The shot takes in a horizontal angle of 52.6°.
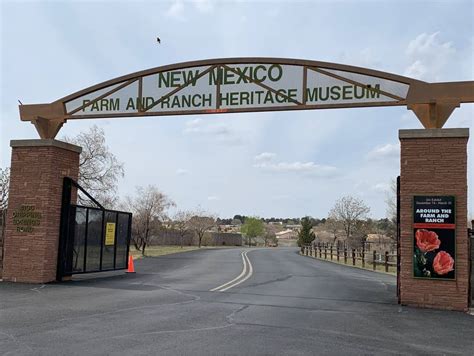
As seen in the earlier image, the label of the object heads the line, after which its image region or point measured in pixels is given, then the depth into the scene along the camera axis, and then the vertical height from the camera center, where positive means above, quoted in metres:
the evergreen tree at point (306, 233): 63.62 -0.39
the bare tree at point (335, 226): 65.60 +0.72
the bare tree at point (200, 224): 72.44 +0.34
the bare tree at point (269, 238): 109.12 -2.22
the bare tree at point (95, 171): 39.56 +4.26
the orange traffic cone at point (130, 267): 19.27 -1.74
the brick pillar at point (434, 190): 11.35 +1.08
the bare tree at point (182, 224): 66.75 +0.24
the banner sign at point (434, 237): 11.43 -0.05
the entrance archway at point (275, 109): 11.56 +3.27
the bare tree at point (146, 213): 43.84 +1.11
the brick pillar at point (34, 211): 14.29 +0.29
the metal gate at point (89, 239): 14.88 -0.55
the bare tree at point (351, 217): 60.39 +1.86
